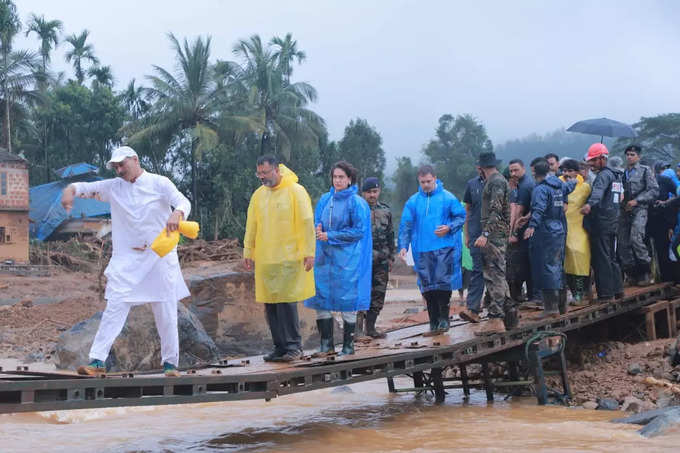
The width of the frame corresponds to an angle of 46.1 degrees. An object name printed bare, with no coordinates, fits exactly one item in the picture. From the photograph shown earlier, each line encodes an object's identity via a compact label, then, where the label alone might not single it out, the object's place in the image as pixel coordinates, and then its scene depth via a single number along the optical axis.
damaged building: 30.19
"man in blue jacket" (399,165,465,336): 8.26
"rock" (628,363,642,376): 8.98
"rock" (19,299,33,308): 17.76
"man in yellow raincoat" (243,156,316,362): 6.87
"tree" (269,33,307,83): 41.88
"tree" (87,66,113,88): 48.00
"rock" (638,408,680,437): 6.64
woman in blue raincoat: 7.27
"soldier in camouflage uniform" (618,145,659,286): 9.98
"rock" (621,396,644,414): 7.93
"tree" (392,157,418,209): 50.97
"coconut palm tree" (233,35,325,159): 38.00
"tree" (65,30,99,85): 49.50
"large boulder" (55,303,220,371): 9.94
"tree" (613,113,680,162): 49.64
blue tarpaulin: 35.12
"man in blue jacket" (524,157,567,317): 8.57
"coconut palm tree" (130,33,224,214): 35.28
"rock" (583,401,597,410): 8.38
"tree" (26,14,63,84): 44.72
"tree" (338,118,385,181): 44.50
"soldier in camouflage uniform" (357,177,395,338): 8.83
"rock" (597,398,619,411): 8.20
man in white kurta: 5.96
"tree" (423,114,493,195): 53.69
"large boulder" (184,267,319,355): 13.00
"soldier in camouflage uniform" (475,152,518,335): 7.91
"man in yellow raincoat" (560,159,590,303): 9.42
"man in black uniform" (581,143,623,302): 9.17
